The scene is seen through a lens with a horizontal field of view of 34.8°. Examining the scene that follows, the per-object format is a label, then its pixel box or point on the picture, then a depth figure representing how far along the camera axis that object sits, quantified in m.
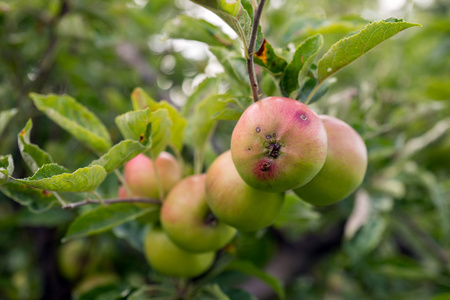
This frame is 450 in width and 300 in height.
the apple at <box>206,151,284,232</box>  0.47
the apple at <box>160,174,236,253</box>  0.51
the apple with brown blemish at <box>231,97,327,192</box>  0.43
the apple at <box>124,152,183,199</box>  0.55
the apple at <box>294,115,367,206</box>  0.47
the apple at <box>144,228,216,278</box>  0.55
